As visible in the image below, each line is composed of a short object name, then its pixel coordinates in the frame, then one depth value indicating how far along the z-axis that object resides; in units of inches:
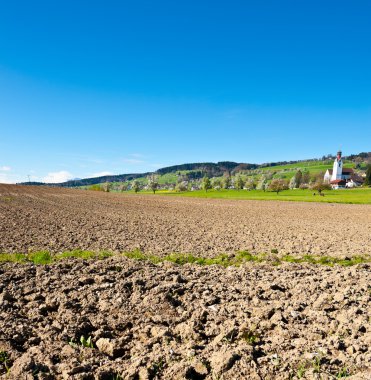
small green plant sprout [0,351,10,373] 225.6
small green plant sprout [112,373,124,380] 211.6
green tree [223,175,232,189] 7011.8
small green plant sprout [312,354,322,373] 205.8
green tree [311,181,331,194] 4250.0
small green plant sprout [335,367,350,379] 202.4
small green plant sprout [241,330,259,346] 250.1
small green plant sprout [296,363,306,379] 202.9
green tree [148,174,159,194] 6222.0
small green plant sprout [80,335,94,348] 257.9
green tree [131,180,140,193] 6363.2
